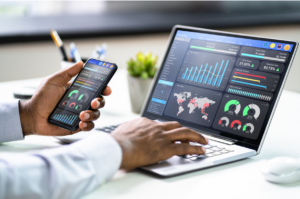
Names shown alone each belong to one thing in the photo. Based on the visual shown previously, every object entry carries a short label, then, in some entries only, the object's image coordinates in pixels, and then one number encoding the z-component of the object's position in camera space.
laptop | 0.78
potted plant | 1.12
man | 0.56
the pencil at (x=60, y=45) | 1.30
